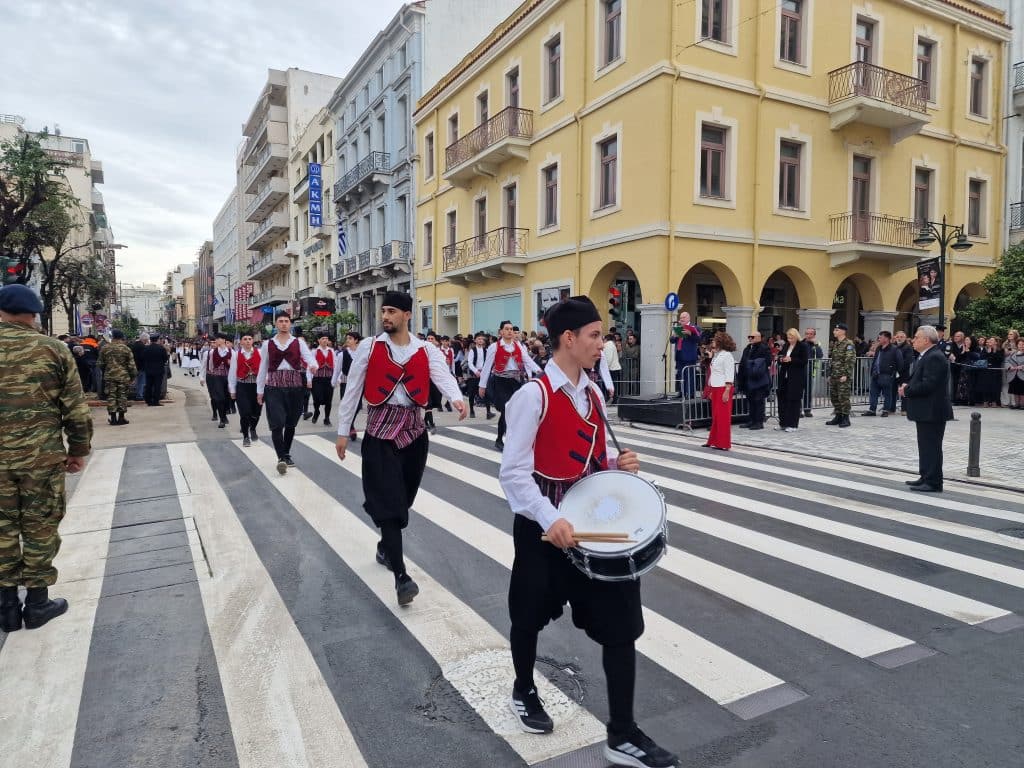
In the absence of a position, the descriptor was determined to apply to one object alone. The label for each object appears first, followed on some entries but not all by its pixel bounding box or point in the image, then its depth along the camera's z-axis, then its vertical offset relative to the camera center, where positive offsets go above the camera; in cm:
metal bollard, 823 -114
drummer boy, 264 -60
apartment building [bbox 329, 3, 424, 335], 3109 +965
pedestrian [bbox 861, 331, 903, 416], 1477 -30
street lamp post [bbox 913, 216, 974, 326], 1698 +333
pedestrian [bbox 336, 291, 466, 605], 437 -38
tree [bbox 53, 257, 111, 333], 2781 +337
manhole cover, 307 -162
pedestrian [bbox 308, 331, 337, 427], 1380 -42
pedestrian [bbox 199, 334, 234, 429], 1373 -30
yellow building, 1745 +597
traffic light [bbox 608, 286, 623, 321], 1849 +160
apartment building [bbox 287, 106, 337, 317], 4209 +930
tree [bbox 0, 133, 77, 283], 1559 +414
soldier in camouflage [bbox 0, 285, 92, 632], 394 -54
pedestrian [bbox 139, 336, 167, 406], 1769 -23
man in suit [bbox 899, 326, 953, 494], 741 -50
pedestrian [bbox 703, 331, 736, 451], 1048 -47
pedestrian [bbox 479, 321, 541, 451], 1041 -13
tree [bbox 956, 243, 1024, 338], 1980 +170
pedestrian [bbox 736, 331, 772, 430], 1245 -33
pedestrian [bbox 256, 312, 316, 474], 893 -33
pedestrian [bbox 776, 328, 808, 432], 1252 -40
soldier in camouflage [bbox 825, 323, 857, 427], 1305 -32
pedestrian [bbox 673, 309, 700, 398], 1410 +31
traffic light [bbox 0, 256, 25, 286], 1223 +164
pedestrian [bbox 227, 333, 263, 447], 1105 -37
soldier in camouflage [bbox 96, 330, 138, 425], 1405 -32
